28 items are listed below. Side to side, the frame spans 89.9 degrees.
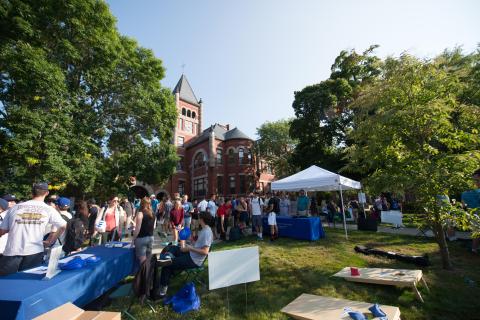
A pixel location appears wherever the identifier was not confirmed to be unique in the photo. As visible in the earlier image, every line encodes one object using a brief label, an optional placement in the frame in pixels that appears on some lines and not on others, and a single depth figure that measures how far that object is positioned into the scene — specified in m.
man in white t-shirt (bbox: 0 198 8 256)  4.38
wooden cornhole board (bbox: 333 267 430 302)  4.33
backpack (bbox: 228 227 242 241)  9.73
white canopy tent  9.45
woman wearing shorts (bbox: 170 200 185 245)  8.71
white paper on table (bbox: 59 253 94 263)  4.03
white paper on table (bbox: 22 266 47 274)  3.56
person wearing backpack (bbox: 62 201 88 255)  5.78
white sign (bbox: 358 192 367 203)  13.54
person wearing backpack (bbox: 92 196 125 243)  7.58
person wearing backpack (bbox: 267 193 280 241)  9.41
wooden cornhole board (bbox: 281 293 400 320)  3.45
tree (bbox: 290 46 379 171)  21.67
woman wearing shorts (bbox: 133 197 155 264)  4.98
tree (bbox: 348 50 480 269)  5.41
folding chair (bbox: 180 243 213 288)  5.16
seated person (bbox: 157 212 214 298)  4.60
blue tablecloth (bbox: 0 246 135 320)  2.67
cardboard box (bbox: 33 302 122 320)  2.59
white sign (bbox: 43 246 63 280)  3.31
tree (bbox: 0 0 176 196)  11.08
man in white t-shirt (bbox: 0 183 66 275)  3.61
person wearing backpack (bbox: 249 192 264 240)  9.93
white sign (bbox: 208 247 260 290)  3.77
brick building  33.09
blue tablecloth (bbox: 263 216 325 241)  9.16
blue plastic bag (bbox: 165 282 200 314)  4.11
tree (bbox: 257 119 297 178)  34.88
